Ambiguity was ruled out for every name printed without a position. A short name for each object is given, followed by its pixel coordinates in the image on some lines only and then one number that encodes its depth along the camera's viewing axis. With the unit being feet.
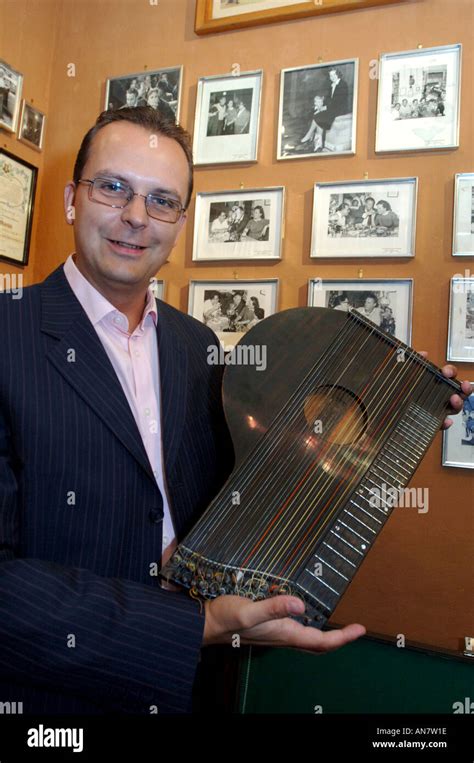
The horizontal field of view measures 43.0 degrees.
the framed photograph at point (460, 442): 6.47
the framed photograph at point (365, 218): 6.79
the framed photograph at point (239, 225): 7.39
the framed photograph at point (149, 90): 8.04
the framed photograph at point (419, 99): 6.70
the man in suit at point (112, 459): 3.02
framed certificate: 7.92
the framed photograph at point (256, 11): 7.21
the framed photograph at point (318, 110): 7.16
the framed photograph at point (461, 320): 6.47
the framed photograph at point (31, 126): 8.19
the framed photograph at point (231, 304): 7.34
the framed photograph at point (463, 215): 6.50
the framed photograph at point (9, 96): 7.72
